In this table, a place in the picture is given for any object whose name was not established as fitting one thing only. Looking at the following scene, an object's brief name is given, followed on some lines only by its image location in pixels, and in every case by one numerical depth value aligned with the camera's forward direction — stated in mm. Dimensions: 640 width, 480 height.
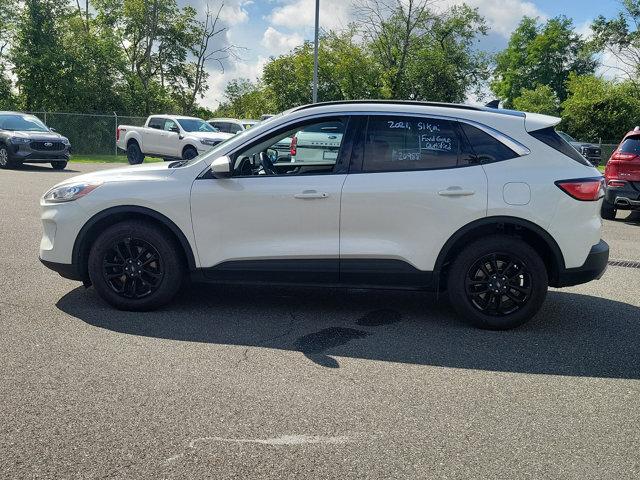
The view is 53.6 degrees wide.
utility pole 26047
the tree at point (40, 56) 33688
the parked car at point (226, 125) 26109
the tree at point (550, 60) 69562
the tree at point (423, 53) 39250
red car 11000
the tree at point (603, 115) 39406
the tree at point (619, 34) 48906
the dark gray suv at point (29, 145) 19016
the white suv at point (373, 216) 4973
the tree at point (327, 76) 42344
